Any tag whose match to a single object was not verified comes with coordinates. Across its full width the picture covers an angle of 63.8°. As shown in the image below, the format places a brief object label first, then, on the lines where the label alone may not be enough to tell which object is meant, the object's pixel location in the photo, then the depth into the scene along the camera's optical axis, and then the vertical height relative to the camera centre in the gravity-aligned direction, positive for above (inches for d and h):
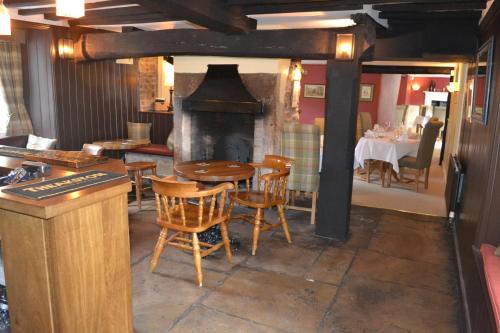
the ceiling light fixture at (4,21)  110.3 +21.5
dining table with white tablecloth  241.3 -26.0
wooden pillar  146.8 -16.0
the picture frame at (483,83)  109.1 +8.0
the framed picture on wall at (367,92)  414.9 +15.2
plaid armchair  171.9 -20.3
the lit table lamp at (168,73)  275.0 +20.4
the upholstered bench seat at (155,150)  237.1 -28.4
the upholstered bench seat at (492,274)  69.0 -32.1
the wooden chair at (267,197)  141.2 -34.1
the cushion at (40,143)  196.7 -20.8
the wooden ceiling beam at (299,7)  132.5 +33.1
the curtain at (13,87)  205.9 +6.4
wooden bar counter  58.2 -24.0
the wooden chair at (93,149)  156.3 -18.8
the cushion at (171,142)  236.4 -22.9
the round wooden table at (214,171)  137.5 -24.1
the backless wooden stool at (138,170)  192.2 -32.7
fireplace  209.6 -6.5
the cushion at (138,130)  253.9 -17.5
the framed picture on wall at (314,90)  396.5 +15.4
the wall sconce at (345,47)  141.5 +20.8
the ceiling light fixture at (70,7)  89.7 +20.7
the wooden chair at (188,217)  114.7 -34.9
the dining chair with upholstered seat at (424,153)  233.0 -26.4
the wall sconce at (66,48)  206.1 +26.9
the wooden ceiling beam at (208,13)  102.9 +26.3
